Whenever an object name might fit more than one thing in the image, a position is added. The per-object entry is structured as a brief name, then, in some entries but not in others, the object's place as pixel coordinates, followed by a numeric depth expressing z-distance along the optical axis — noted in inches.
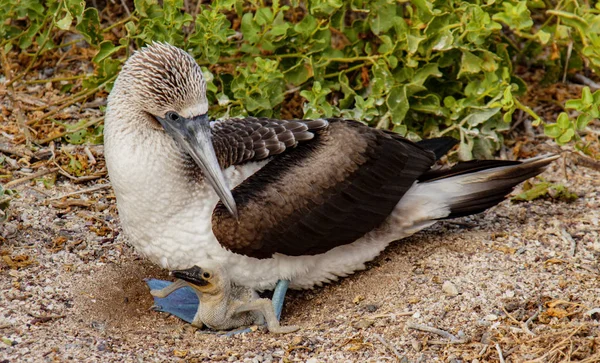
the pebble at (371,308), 444.7
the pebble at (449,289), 444.5
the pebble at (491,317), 419.8
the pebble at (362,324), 426.0
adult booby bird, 426.9
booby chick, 432.5
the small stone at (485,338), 404.2
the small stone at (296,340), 418.6
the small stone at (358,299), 461.1
